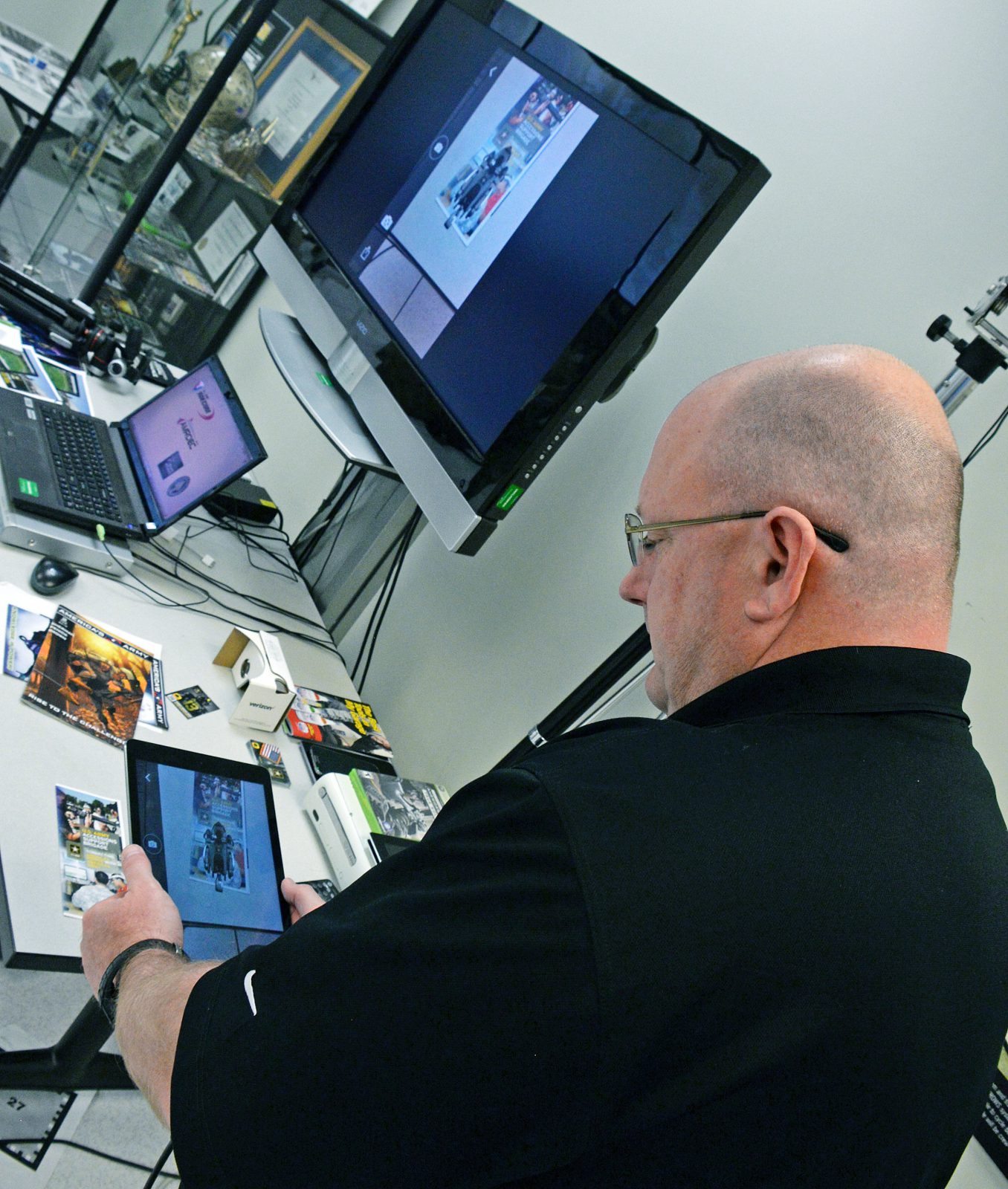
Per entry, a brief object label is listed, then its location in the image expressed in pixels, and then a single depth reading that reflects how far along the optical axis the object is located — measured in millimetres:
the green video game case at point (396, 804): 1444
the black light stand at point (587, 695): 1586
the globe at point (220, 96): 2408
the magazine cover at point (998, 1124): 1220
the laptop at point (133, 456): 1536
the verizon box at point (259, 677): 1441
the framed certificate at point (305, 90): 2502
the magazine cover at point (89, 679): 1215
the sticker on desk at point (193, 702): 1405
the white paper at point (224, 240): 2736
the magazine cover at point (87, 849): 1033
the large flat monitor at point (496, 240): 1351
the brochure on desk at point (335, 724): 1594
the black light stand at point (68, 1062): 1061
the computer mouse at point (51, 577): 1376
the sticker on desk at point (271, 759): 1447
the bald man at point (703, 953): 613
